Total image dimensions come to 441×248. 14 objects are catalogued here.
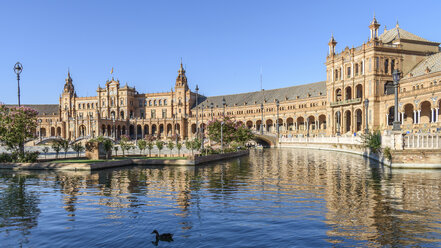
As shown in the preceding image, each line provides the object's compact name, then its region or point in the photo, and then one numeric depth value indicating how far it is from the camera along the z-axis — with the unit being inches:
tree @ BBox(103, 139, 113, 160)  1503.4
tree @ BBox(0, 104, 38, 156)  1369.1
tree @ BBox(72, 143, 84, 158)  1545.3
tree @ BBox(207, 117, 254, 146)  2112.6
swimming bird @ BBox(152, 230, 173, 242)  426.0
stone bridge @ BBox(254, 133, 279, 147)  3203.7
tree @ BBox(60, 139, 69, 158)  1581.0
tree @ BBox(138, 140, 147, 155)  1681.8
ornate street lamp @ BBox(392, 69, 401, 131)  1096.6
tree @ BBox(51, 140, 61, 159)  1525.8
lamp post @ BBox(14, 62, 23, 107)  1359.5
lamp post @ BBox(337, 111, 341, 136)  2866.1
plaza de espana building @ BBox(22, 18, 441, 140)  2573.8
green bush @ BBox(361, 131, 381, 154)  1350.9
